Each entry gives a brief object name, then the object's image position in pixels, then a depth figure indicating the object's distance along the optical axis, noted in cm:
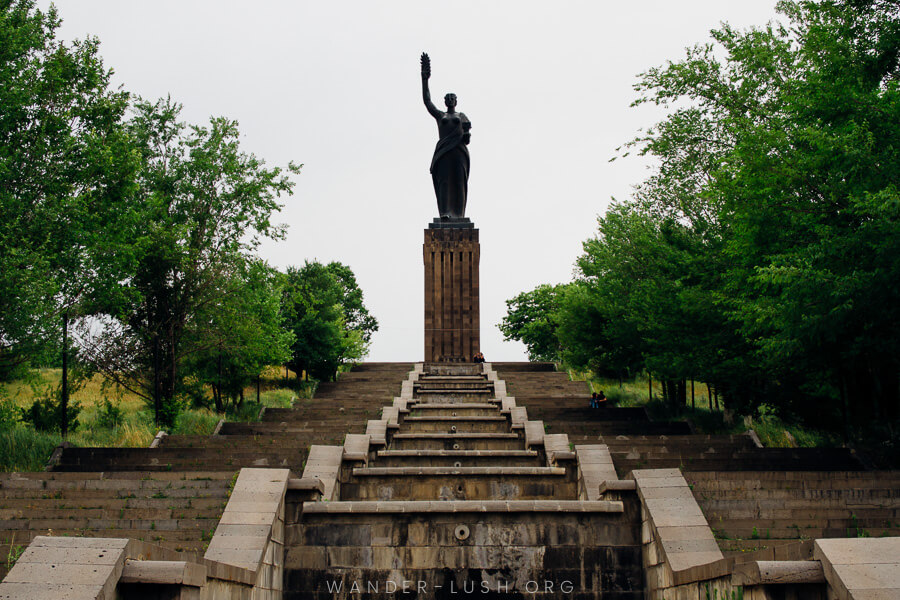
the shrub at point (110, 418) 2050
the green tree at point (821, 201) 1288
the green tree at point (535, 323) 5884
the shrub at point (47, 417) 1961
